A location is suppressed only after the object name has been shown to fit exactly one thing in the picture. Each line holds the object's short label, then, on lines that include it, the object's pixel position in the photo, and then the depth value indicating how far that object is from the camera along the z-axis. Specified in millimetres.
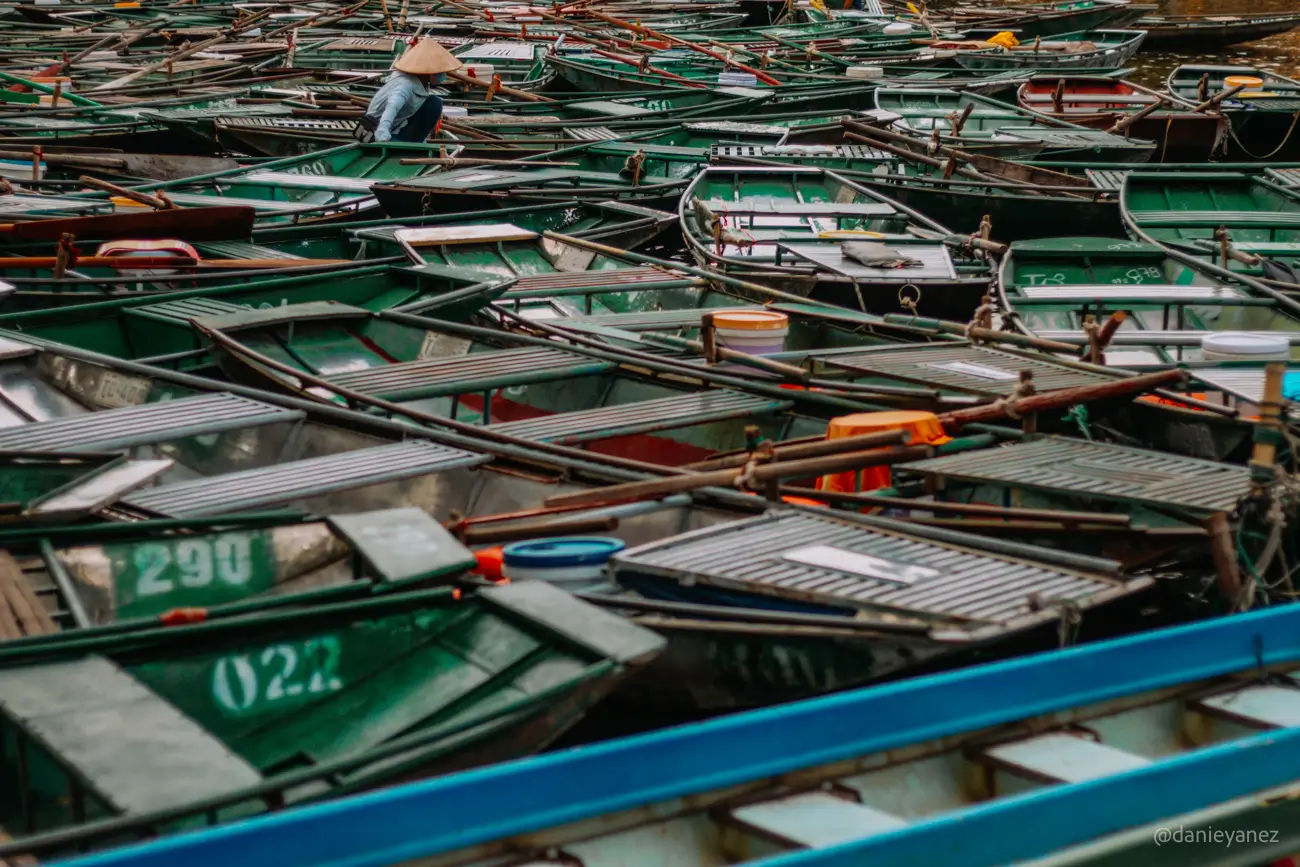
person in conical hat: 16047
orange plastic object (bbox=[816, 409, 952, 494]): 7145
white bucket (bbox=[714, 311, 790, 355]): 8828
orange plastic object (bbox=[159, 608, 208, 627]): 5156
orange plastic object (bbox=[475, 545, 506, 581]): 6020
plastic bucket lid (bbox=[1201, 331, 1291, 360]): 7090
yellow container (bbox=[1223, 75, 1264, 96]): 20984
